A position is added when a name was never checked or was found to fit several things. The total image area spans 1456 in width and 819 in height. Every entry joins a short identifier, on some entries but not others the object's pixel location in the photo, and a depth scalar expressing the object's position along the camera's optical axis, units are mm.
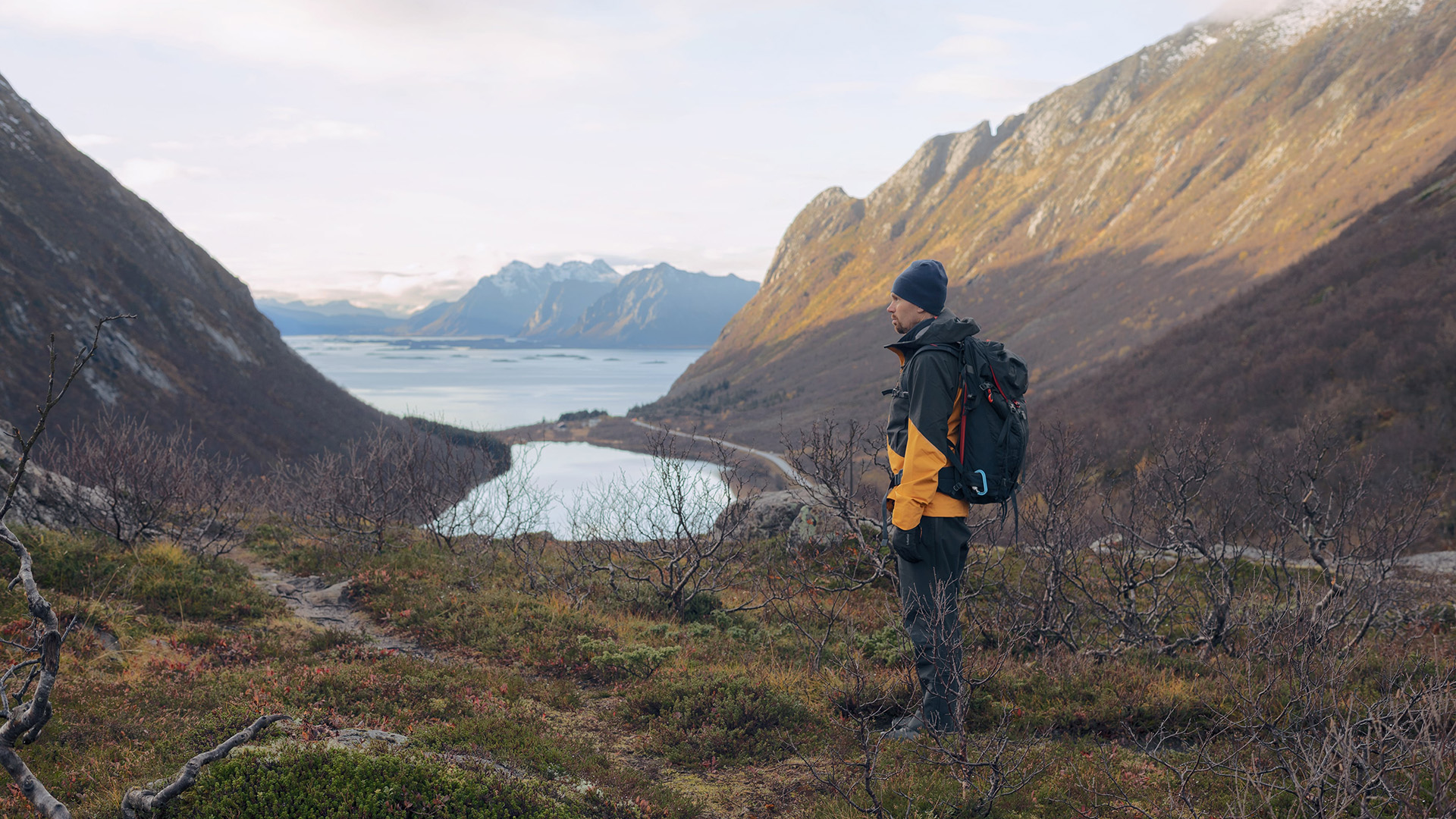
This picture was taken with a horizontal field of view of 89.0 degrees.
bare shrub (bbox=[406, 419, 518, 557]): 13094
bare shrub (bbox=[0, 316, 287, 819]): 2961
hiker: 4375
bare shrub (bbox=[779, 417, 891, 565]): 7230
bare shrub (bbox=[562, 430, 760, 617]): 9523
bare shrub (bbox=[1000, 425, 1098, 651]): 6977
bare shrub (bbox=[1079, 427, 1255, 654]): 6910
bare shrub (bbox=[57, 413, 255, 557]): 10352
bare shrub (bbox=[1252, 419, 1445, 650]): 5832
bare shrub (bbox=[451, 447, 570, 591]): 10373
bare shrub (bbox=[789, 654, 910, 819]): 3973
